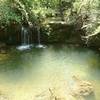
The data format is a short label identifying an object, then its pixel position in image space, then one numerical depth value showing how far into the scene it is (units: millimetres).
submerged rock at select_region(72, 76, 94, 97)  3536
